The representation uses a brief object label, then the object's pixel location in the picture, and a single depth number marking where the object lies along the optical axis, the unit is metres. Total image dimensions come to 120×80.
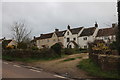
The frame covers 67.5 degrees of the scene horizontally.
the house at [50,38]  32.50
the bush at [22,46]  13.71
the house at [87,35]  27.79
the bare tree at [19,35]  21.33
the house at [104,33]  26.66
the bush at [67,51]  15.43
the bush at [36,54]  10.95
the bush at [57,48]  11.66
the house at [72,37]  29.60
